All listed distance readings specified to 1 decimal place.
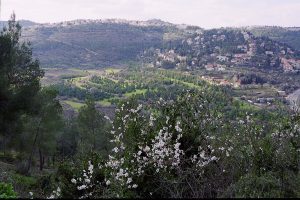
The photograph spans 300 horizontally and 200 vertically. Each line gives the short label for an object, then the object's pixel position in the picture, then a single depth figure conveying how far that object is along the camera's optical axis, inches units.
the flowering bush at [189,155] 327.0
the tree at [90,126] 1307.8
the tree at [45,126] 1015.0
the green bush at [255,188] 270.8
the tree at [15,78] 738.8
